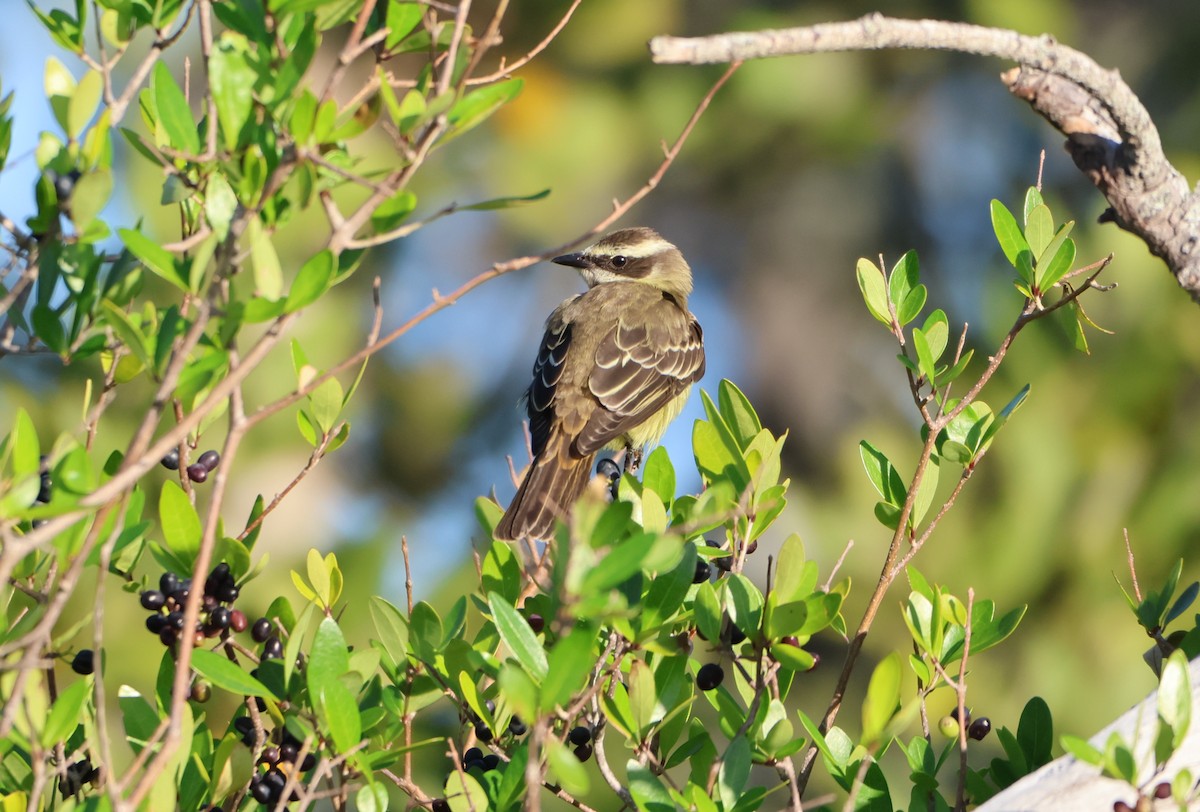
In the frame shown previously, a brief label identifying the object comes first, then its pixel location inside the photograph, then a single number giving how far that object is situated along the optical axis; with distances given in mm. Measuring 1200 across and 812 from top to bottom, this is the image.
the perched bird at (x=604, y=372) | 10297
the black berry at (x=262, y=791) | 4082
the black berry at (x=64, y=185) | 3727
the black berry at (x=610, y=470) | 9139
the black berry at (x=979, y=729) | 4820
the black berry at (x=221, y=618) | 4238
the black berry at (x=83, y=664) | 4070
